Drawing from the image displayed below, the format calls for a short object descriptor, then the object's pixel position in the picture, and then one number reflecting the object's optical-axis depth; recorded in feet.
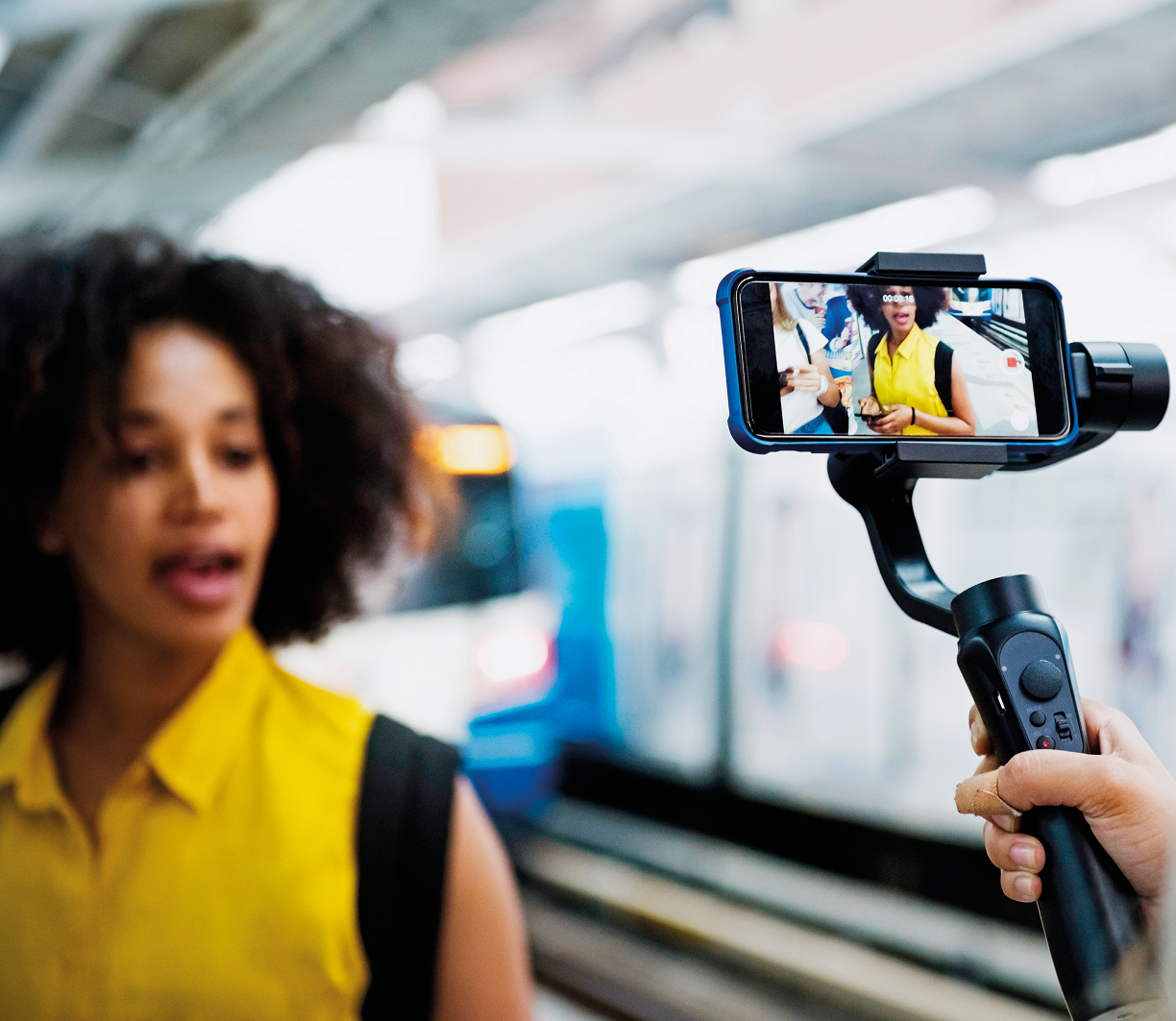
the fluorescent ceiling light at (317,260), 15.20
